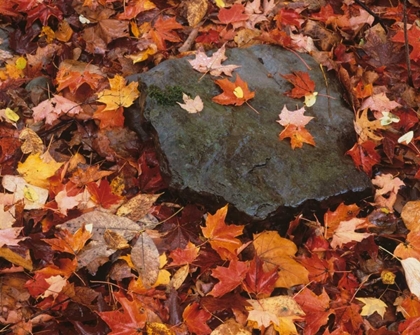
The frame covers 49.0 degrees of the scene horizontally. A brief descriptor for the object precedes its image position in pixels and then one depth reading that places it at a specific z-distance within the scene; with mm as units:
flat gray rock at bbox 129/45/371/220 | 2555
